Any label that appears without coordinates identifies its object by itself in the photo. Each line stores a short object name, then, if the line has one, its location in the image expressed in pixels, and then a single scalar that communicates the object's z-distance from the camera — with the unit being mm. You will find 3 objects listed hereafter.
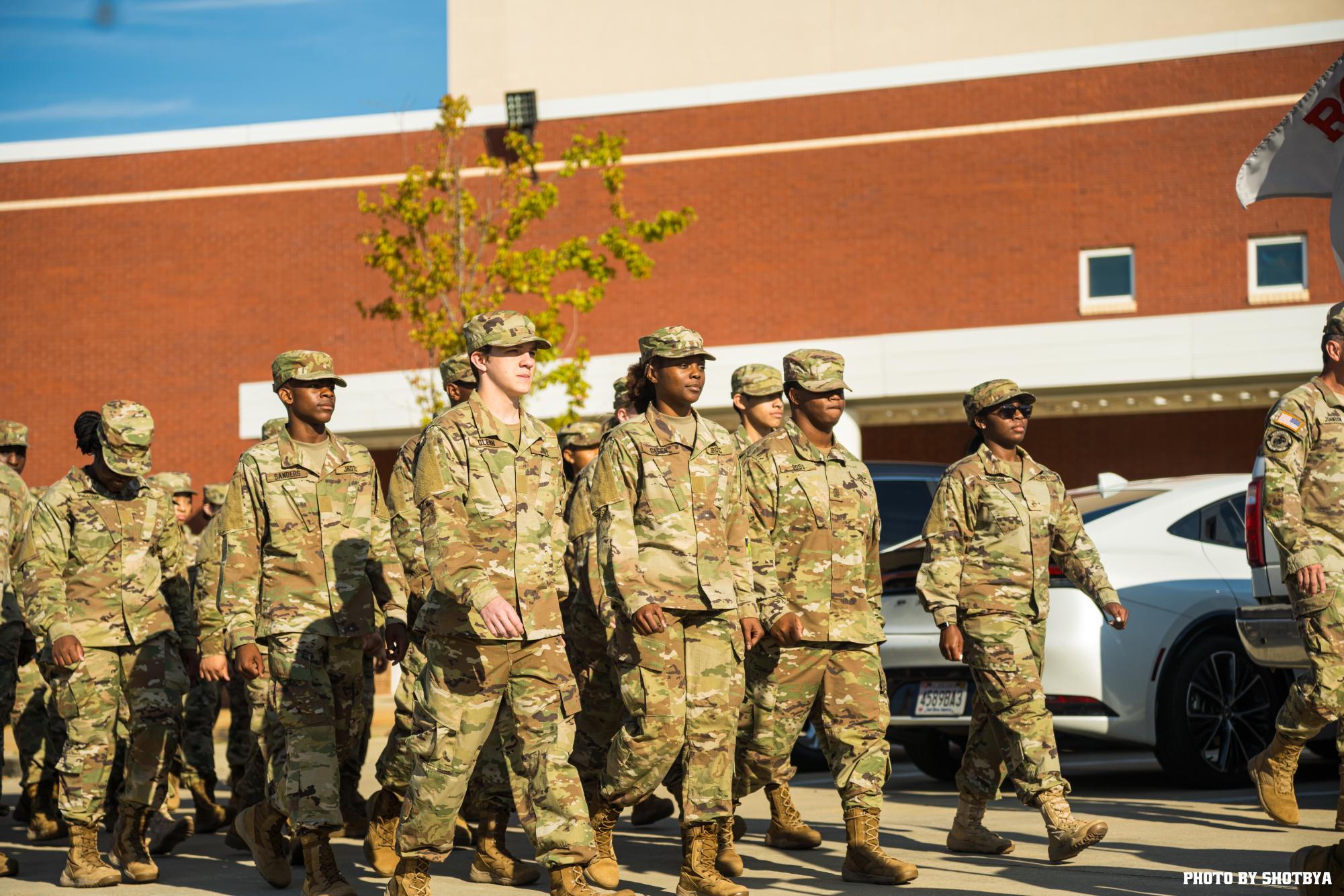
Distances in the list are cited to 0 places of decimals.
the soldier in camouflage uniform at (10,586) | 9695
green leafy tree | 18016
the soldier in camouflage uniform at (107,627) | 7867
